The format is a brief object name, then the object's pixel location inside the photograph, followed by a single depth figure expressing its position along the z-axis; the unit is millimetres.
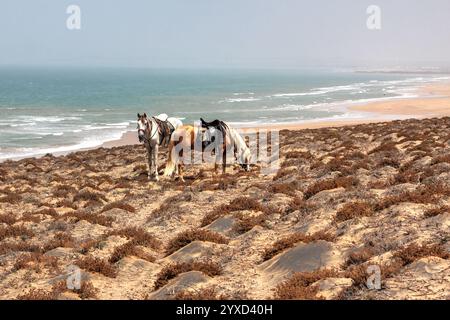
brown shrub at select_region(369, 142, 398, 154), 21528
